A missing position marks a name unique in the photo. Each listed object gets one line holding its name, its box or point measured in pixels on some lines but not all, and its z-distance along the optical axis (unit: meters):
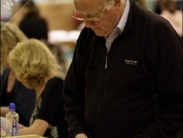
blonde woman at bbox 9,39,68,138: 4.19
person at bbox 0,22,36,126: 4.76
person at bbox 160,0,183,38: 8.16
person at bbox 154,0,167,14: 8.93
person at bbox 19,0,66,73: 7.99
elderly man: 3.10
